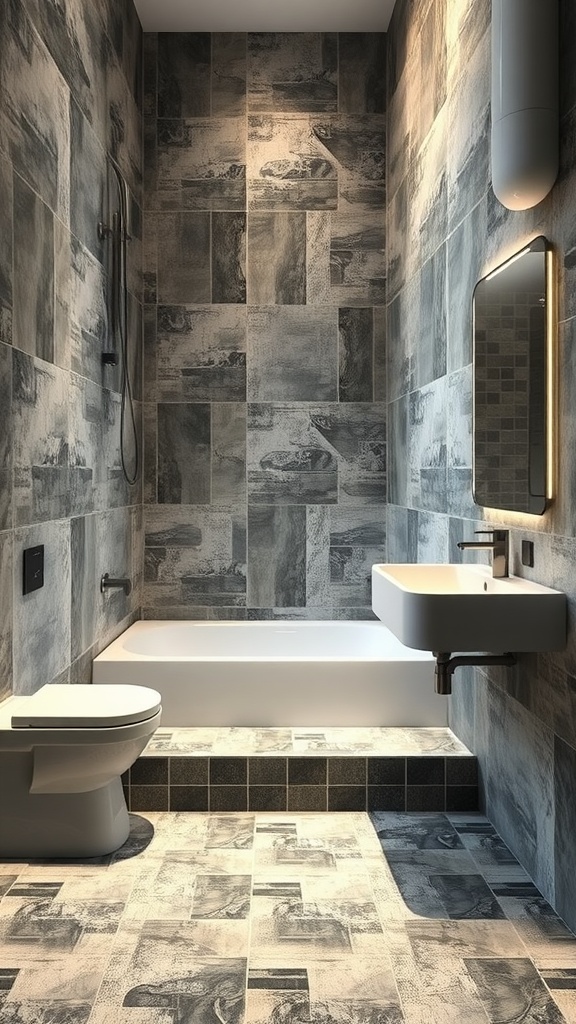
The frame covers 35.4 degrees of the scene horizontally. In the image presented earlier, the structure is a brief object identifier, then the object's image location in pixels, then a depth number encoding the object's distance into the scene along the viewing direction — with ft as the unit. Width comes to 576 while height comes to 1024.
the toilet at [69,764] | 7.97
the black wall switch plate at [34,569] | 8.84
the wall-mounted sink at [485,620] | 7.24
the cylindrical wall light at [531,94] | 7.12
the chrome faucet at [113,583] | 11.99
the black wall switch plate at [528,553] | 7.97
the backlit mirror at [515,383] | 7.48
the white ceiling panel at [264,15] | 13.67
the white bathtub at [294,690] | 11.05
